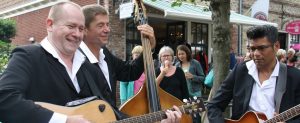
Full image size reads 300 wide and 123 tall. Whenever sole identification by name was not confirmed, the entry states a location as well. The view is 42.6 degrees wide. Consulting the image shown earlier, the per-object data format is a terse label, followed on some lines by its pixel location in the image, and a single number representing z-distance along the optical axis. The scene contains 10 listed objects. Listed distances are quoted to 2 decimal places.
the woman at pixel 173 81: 5.66
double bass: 3.66
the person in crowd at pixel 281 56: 9.53
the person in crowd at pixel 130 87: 7.09
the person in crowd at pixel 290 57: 10.62
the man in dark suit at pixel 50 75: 2.30
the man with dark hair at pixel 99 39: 3.50
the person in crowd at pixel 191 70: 6.78
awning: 10.73
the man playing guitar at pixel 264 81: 3.41
